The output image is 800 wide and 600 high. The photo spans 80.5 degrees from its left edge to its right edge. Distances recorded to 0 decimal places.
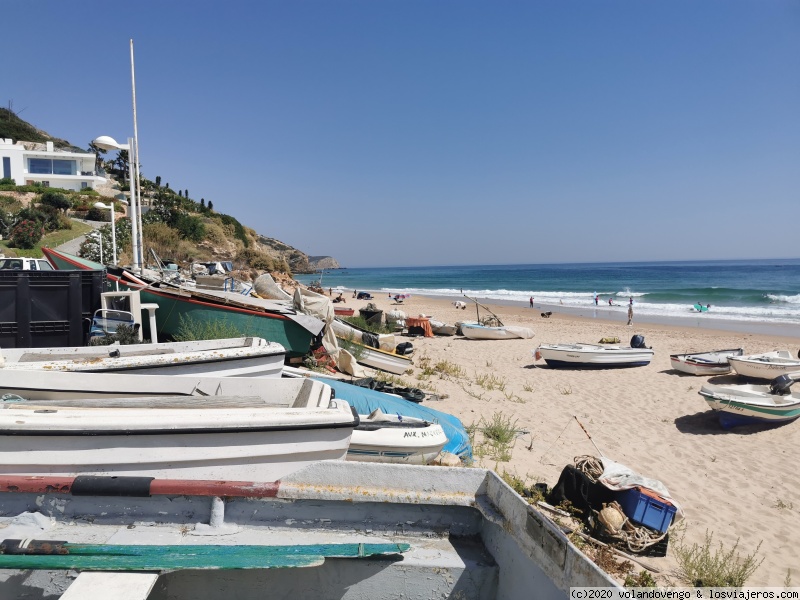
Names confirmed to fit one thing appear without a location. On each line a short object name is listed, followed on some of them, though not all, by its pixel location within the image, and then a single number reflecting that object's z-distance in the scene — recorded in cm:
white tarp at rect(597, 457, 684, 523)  476
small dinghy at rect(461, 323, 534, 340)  1814
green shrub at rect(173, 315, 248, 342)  808
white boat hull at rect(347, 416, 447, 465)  478
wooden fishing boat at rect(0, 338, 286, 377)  494
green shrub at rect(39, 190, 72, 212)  3008
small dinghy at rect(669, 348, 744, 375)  1227
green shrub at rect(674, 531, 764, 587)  400
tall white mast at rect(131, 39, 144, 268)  977
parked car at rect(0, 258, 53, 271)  1104
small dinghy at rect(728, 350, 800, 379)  1109
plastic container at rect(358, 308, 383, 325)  1722
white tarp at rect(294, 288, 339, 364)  944
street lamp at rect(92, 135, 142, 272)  801
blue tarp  577
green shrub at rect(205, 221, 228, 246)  3090
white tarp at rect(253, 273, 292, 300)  1246
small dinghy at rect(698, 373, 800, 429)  822
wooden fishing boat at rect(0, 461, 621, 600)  259
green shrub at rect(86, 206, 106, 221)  3056
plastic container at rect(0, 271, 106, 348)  627
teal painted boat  832
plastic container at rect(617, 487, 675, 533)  457
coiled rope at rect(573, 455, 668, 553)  434
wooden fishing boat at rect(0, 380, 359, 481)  314
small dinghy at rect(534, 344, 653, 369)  1330
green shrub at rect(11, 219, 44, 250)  2203
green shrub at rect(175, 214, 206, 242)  2906
